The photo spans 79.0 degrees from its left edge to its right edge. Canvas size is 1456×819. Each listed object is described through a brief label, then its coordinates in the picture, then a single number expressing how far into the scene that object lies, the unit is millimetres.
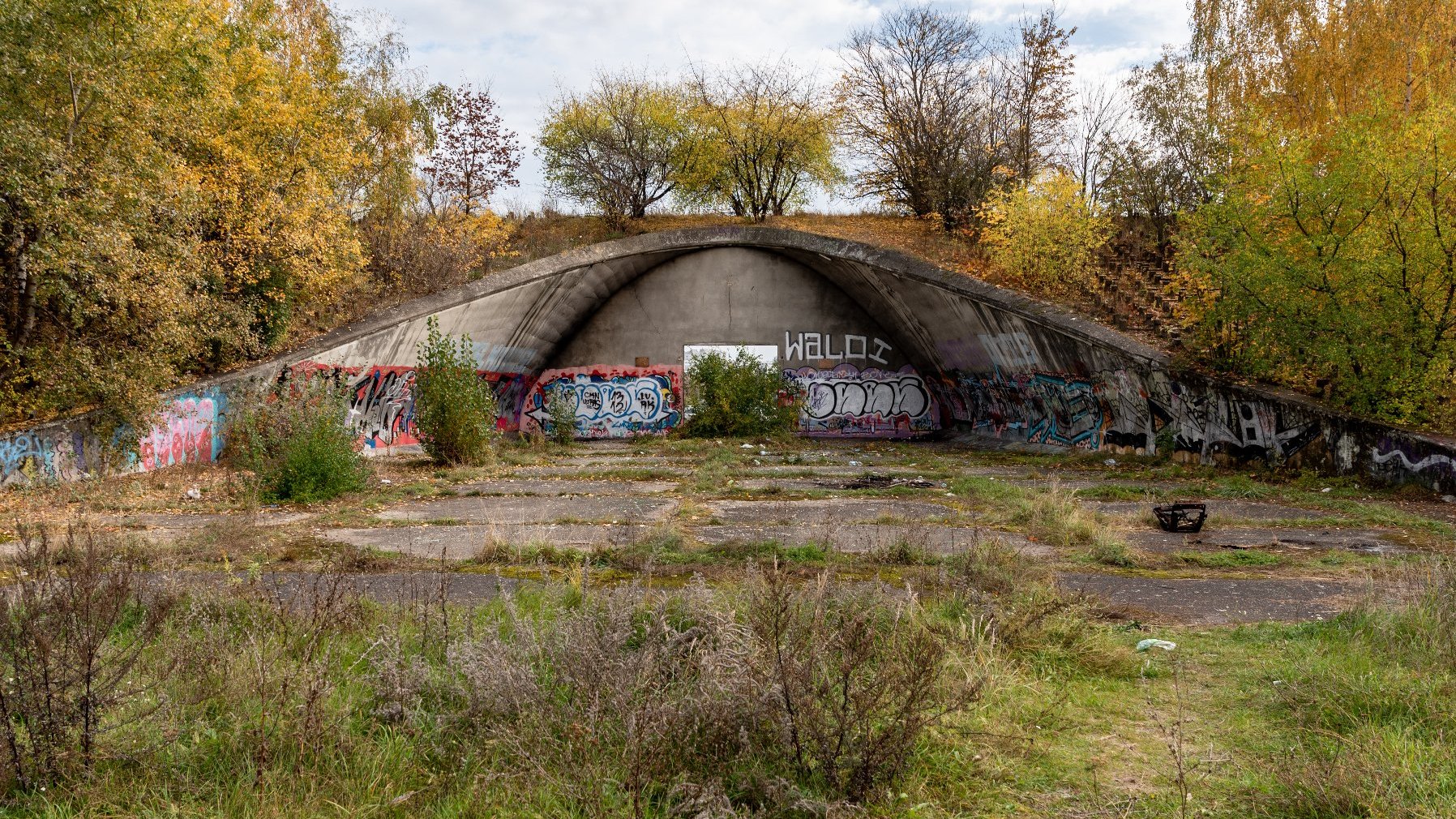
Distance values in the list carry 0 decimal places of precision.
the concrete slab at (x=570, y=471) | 15305
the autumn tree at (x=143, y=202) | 12086
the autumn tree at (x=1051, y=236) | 19594
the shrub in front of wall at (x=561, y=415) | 23395
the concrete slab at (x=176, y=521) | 9289
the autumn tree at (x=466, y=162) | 27094
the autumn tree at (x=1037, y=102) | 26078
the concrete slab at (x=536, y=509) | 10625
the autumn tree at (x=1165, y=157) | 22328
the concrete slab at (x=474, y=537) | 8430
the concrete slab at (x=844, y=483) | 13461
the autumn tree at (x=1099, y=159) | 24734
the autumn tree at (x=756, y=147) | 28312
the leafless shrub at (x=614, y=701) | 3418
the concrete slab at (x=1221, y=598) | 6102
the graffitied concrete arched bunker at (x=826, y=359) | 13867
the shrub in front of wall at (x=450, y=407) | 15758
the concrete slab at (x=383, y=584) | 6152
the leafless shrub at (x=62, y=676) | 3492
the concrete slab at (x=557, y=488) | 13023
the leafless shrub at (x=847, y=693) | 3512
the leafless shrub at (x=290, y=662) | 3678
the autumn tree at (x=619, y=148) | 27688
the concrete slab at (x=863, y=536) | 8305
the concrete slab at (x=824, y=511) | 10391
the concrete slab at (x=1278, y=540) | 8586
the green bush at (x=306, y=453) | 12109
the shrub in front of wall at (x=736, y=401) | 22547
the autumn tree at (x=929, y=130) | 26719
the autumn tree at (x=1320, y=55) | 20297
